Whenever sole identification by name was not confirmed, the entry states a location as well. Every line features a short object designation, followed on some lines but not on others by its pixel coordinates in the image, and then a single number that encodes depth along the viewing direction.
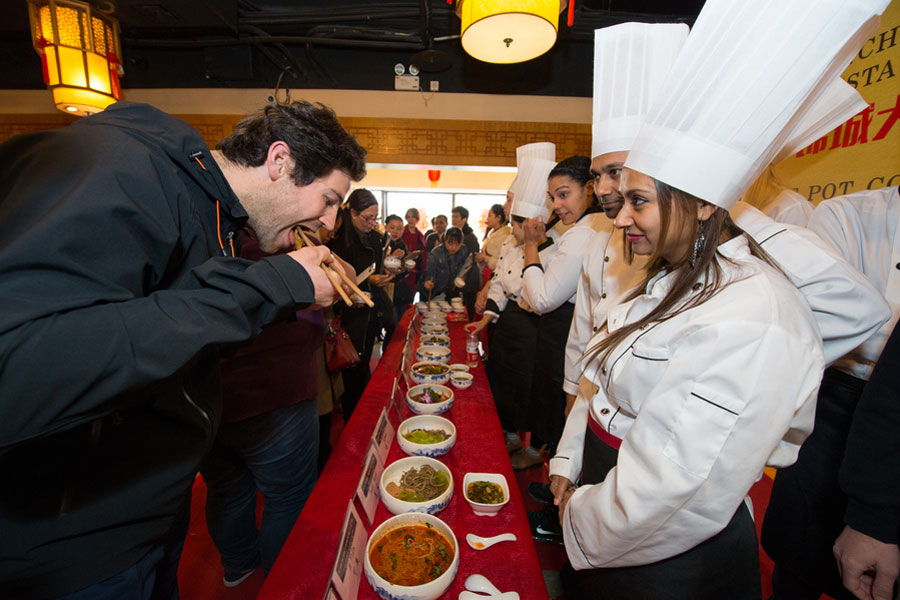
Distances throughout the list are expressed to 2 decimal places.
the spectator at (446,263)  5.03
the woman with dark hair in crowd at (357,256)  2.46
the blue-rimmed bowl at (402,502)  1.00
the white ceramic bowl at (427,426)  1.25
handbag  2.01
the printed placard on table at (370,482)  0.94
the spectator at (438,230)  6.03
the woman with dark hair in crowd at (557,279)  1.95
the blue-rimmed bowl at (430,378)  1.85
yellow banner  1.66
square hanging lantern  2.38
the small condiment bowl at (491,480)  1.02
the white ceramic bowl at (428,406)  1.53
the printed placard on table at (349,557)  0.69
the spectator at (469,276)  5.24
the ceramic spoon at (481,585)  0.81
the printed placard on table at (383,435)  1.15
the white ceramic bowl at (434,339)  2.62
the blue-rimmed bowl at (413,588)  0.76
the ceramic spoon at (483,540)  0.93
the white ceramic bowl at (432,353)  2.22
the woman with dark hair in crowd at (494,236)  4.43
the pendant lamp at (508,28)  2.04
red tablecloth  0.84
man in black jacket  0.49
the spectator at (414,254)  4.88
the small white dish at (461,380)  1.83
